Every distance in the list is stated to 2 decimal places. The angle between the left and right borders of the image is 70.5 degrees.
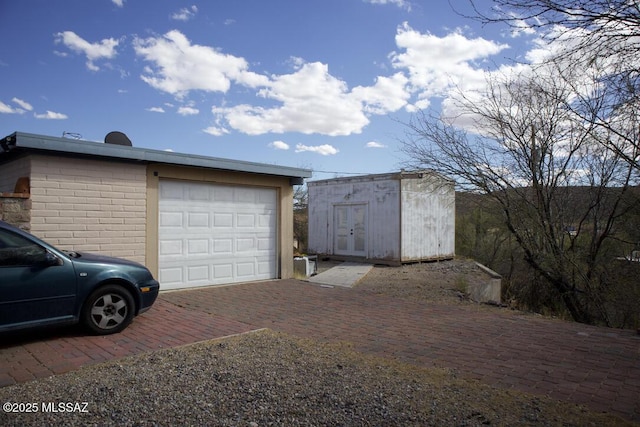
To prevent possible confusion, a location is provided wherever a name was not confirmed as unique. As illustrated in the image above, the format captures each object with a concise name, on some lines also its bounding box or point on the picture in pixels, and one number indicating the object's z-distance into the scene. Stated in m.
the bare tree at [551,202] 11.48
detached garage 7.78
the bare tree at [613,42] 4.88
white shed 15.82
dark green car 5.21
